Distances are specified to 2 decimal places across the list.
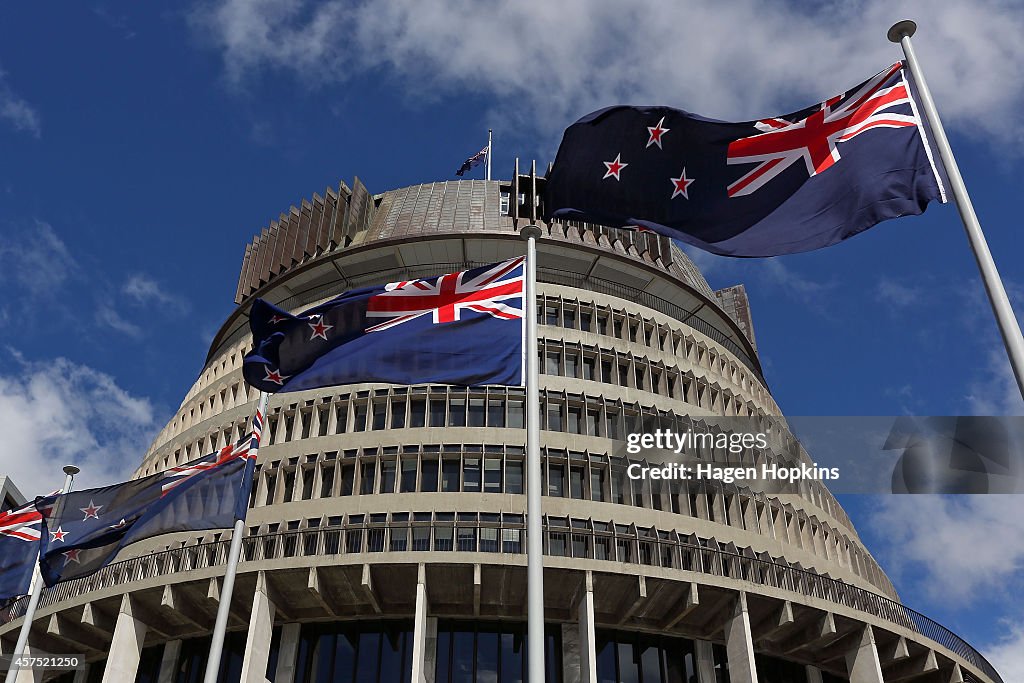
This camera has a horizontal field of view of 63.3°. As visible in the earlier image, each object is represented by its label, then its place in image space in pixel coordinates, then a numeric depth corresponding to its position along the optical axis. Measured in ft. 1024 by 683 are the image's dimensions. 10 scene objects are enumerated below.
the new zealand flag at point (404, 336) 54.24
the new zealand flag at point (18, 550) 80.38
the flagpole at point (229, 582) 63.46
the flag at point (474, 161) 190.30
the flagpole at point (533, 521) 41.04
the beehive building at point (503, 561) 103.81
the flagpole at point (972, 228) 36.18
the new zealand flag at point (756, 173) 46.78
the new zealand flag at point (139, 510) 72.54
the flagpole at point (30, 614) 79.51
